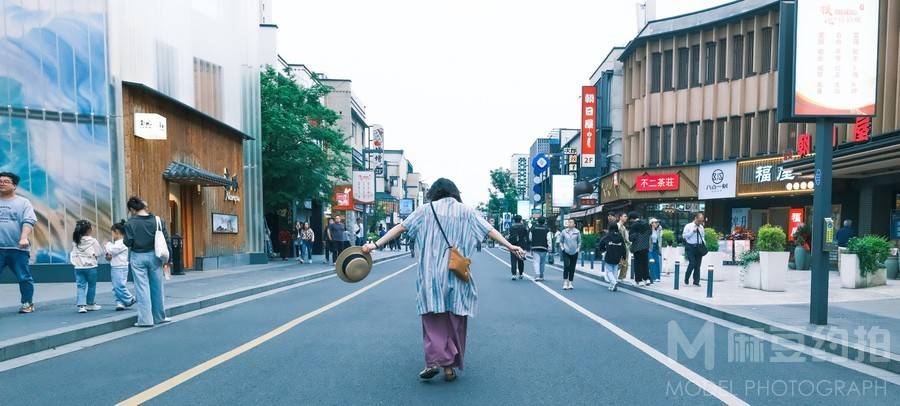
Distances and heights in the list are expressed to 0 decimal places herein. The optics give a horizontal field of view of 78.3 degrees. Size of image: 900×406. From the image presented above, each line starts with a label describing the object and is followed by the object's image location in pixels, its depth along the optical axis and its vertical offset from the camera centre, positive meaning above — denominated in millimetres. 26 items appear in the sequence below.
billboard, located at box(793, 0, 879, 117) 7691 +1754
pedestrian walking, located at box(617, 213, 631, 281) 13880 -1506
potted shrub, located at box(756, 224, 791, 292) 12148 -1717
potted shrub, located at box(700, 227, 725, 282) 15773 -2094
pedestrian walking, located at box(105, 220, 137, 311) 8312 -1324
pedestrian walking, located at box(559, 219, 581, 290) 13297 -1658
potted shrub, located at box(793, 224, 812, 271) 18875 -2238
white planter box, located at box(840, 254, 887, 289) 12477 -2158
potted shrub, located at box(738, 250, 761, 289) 12734 -2050
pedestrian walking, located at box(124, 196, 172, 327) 7520 -1048
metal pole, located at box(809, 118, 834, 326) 7387 -749
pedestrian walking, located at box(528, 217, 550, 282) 16016 -1844
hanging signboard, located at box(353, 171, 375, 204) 36469 -373
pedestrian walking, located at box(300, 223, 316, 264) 22844 -2426
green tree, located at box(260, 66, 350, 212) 24344 +1644
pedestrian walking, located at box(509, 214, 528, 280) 16531 -1832
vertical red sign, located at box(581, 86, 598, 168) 39750 +4162
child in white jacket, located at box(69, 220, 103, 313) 8266 -1240
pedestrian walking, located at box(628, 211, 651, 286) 13195 -1535
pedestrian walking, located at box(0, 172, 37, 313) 7945 -738
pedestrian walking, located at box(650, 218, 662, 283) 14500 -1826
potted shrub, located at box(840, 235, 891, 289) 12430 -1785
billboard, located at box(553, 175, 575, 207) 35844 -547
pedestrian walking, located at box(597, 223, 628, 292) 12938 -1608
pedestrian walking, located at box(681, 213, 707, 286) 13406 -1518
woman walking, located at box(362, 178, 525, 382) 4715 -837
